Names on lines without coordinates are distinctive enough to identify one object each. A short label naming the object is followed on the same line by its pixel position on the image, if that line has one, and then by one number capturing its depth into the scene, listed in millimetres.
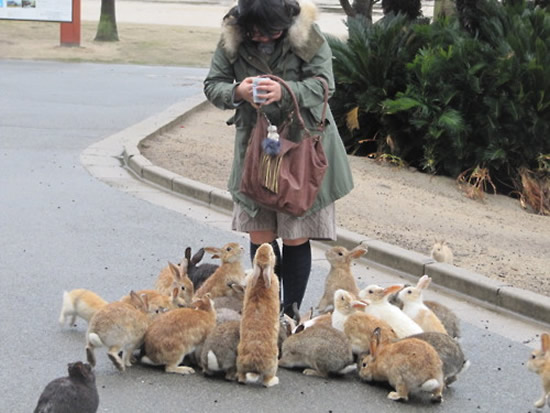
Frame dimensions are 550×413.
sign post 27672
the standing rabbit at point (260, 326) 5297
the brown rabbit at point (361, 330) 5641
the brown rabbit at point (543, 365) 5164
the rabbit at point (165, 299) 6016
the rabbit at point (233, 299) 6121
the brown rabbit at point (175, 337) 5480
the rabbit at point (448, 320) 6117
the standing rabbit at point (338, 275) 6418
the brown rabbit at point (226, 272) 6430
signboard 27609
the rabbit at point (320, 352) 5508
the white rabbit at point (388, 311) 5773
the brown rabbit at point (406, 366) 5160
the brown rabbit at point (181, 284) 6250
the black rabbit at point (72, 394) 4504
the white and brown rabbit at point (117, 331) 5445
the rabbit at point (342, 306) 5738
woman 5672
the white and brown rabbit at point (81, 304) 6207
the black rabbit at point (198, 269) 6855
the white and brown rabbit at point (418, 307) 5926
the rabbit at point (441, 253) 7863
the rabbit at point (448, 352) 5367
